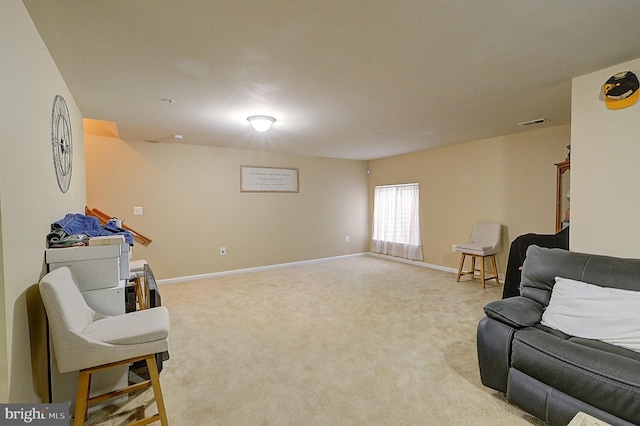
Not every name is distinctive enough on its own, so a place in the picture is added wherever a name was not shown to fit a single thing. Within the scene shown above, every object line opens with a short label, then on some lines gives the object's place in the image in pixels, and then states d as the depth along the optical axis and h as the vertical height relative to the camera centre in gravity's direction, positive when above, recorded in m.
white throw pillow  1.66 -0.64
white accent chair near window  4.34 -0.61
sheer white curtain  5.82 -0.32
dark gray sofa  1.42 -0.81
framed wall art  5.36 +0.51
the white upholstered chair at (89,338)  1.42 -0.67
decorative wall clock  1.99 +0.48
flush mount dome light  3.26 +0.94
